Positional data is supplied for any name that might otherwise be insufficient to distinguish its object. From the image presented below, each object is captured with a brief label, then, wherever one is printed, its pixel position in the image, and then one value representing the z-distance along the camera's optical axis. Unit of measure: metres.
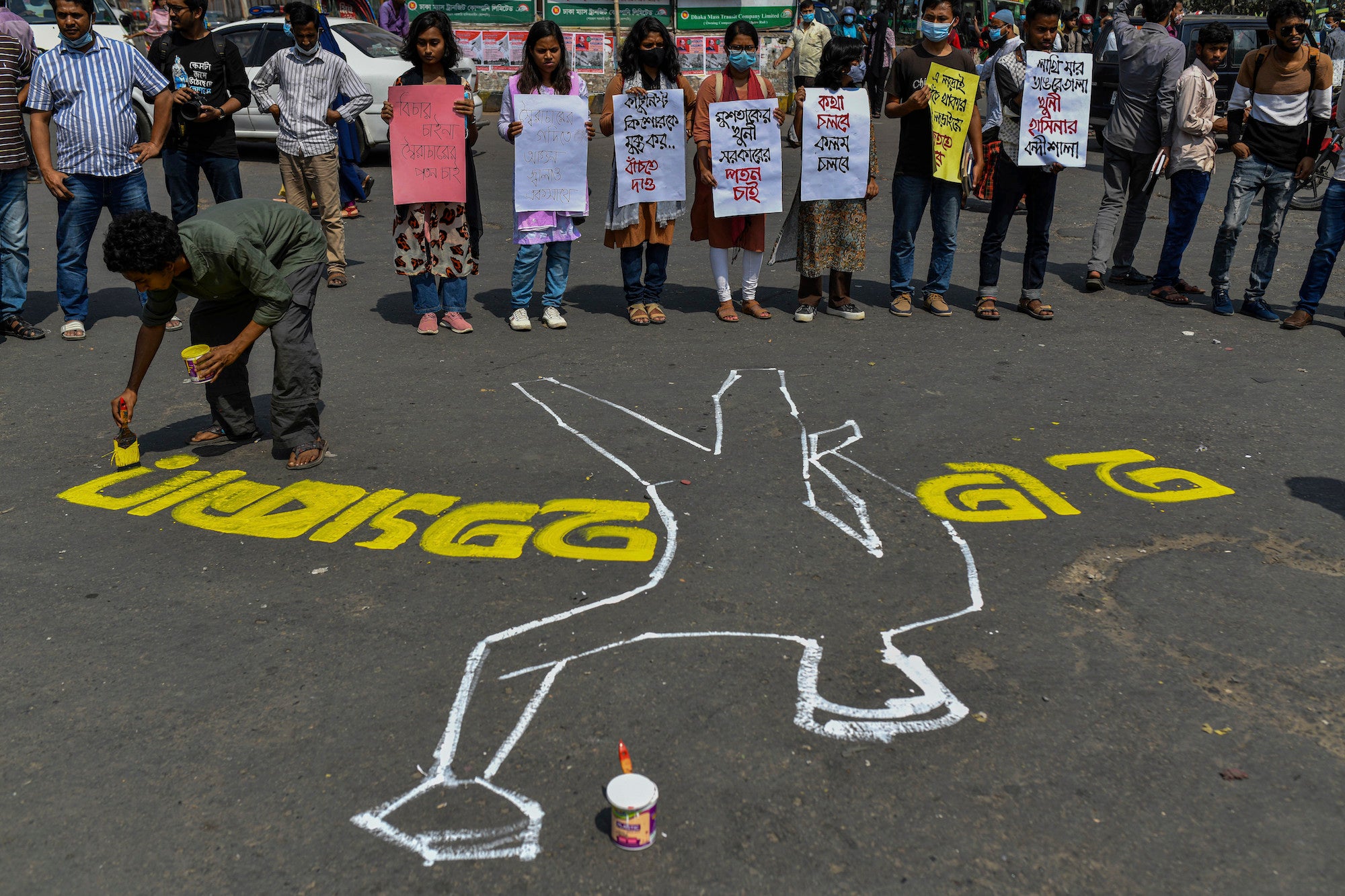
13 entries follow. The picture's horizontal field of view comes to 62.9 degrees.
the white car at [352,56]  13.41
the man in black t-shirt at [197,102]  7.41
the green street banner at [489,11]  18.80
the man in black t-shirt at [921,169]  7.09
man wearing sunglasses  7.30
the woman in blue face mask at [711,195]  7.07
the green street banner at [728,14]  19.55
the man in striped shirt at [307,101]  7.66
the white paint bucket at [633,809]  2.70
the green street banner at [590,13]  19.20
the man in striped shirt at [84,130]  6.66
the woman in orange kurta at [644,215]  7.03
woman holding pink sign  6.93
